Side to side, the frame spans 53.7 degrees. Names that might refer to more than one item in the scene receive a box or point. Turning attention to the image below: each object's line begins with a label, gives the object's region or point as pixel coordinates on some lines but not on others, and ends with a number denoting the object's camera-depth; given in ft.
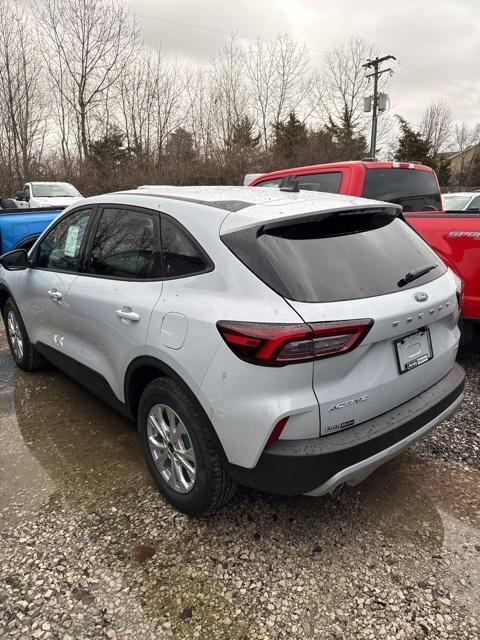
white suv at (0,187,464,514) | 6.40
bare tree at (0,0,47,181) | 78.28
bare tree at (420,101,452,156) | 157.69
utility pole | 89.13
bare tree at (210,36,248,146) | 92.73
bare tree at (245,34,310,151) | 101.82
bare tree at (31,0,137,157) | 84.38
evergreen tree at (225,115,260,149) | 91.45
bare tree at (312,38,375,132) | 112.98
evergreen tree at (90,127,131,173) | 82.23
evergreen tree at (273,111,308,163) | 97.59
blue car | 22.97
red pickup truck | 12.63
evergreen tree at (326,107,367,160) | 104.06
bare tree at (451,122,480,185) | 146.85
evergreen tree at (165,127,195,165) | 86.38
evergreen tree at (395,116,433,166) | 125.18
